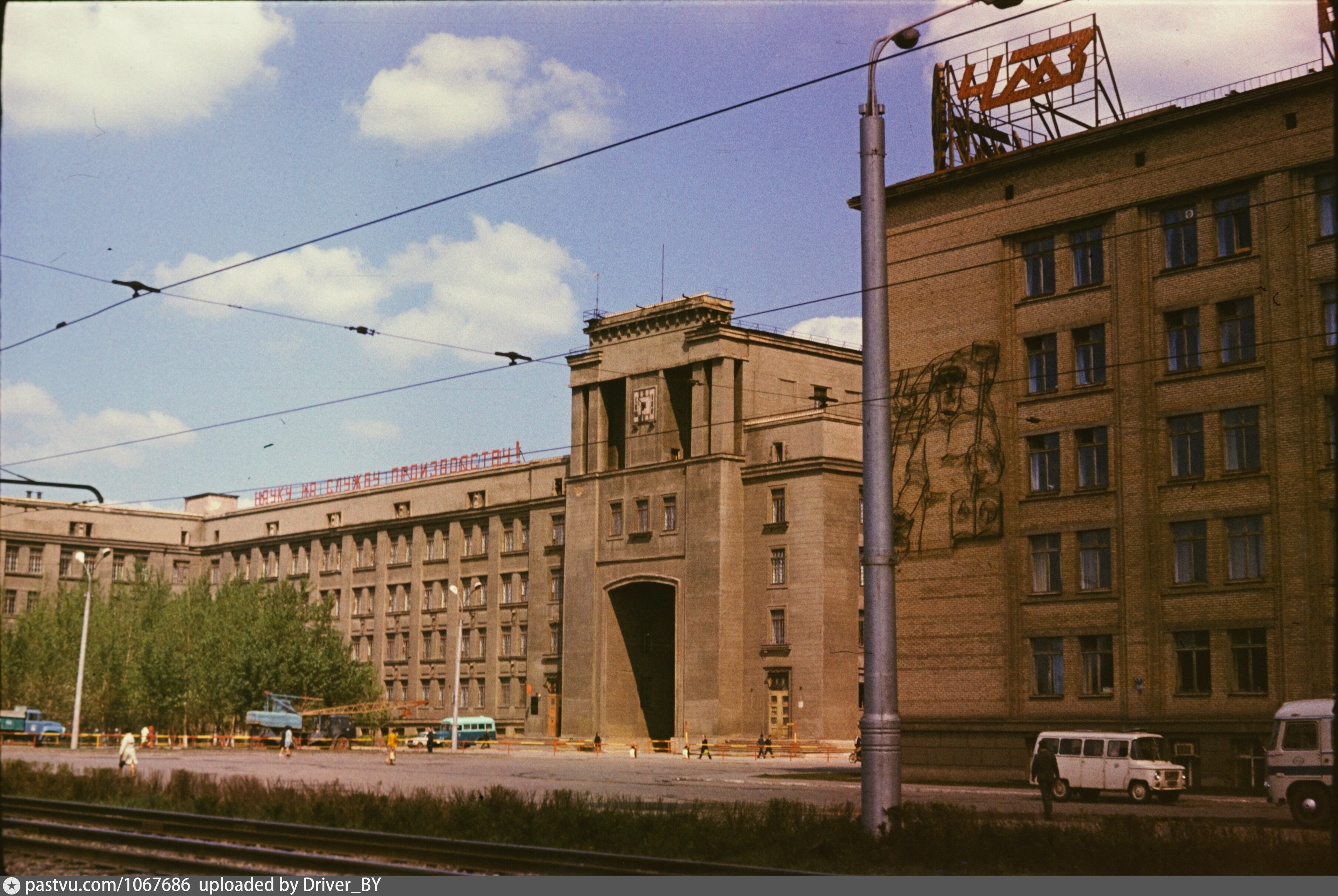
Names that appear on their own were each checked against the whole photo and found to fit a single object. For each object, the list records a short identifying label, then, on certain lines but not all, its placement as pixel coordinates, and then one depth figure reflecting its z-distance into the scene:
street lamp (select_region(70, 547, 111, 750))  69.50
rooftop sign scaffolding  51.09
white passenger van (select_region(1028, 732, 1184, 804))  38.28
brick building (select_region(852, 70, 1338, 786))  43.75
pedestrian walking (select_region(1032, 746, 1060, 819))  32.38
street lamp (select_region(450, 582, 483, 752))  76.38
